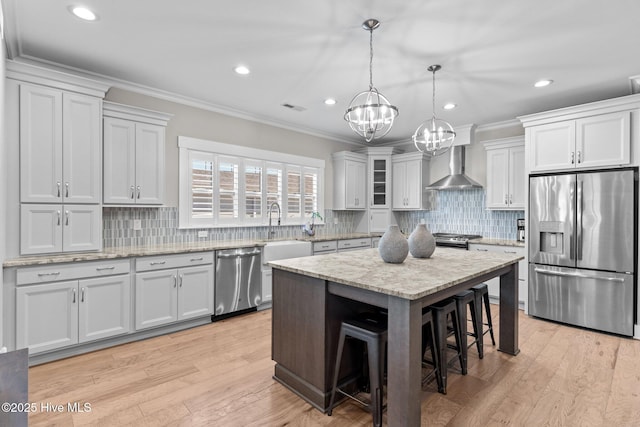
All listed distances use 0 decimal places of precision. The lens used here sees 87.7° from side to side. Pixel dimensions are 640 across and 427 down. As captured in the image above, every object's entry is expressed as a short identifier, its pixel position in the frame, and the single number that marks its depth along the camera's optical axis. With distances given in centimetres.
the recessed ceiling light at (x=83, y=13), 230
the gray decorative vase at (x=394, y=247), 254
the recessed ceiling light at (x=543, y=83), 351
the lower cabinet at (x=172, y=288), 330
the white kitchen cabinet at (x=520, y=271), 438
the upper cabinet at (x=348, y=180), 583
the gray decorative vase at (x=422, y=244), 285
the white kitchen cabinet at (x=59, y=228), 282
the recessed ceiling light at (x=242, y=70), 324
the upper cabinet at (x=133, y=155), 334
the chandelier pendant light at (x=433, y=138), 303
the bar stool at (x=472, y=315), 268
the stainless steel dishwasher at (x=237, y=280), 386
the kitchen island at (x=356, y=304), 179
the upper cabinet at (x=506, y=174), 468
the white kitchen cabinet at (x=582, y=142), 354
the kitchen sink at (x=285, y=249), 425
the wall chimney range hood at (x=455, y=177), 515
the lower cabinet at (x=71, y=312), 271
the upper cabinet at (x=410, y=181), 579
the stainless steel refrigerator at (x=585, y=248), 349
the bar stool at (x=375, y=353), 198
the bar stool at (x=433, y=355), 233
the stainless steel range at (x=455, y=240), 484
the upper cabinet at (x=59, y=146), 282
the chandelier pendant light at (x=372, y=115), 235
